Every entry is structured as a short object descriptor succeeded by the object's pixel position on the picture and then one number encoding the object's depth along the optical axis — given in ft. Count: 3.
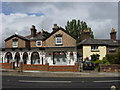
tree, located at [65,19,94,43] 201.67
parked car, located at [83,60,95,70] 90.59
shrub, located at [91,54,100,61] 118.33
